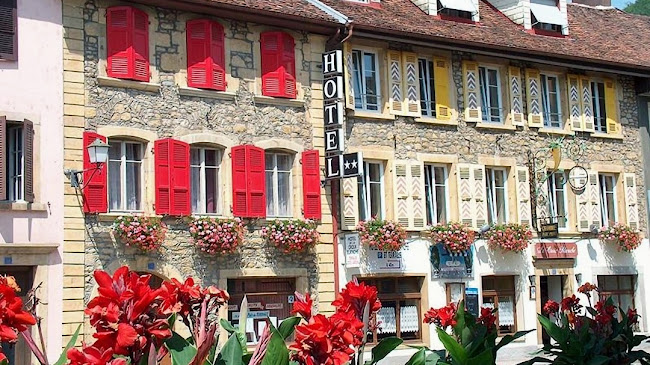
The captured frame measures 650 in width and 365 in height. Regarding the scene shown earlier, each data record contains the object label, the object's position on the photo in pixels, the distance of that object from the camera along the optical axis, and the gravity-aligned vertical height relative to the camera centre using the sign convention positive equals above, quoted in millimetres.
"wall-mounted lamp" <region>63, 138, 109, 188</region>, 16906 +1941
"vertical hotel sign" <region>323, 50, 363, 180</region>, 20469 +2865
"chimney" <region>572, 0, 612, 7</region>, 31297 +7245
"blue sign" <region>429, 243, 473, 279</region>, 22453 +36
